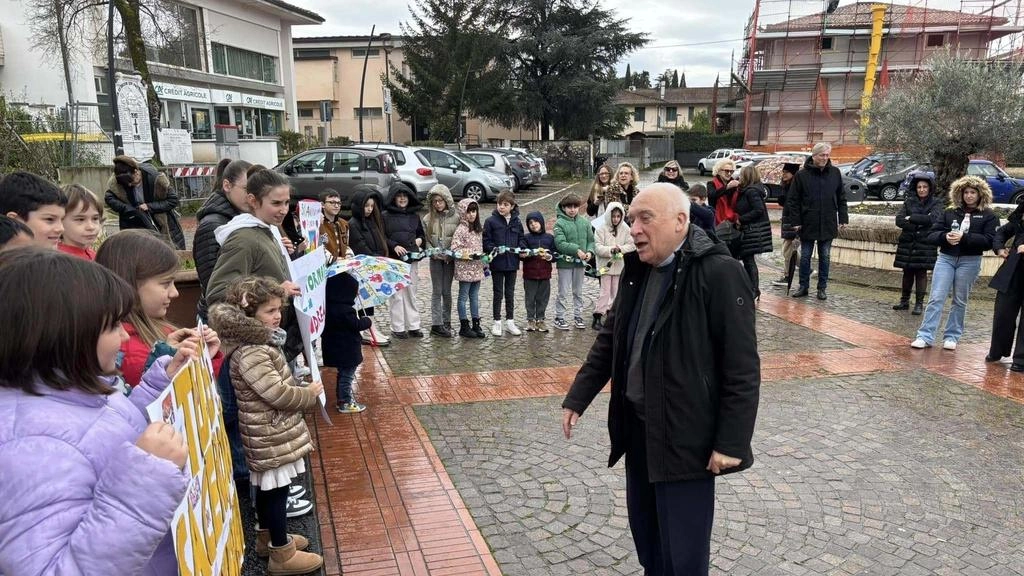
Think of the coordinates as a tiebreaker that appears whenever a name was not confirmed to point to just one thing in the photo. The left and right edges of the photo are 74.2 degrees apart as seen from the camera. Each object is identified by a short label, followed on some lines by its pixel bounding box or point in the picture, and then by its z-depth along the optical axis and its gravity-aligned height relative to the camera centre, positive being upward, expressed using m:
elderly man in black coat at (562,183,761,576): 2.78 -0.89
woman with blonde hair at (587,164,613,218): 8.34 -0.47
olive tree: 13.01 +0.73
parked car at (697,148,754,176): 31.42 -0.12
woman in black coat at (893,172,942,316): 8.71 -1.03
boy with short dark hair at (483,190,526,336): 7.79 -1.00
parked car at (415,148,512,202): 21.00 -0.70
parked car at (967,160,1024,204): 19.81 -0.80
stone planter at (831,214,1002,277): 11.18 -1.57
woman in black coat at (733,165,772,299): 9.02 -0.87
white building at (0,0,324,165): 25.08 +3.50
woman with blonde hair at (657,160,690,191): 8.70 -0.24
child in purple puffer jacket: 1.53 -0.69
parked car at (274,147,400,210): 17.95 -0.43
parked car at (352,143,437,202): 19.23 -0.45
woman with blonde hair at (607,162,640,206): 8.29 -0.37
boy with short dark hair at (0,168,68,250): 3.55 -0.27
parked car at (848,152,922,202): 22.30 -0.74
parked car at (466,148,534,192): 23.53 -0.37
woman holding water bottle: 7.19 -1.01
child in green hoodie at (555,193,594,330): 7.90 -1.02
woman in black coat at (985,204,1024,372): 6.79 -1.36
